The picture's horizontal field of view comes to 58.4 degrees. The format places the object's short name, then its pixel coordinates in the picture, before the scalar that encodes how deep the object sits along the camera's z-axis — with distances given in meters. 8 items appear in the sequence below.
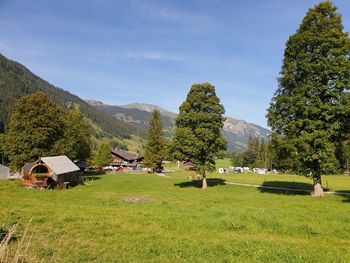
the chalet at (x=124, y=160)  169.12
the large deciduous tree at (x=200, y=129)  49.06
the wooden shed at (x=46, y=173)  49.69
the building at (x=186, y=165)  192.15
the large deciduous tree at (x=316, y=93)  31.50
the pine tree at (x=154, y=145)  106.56
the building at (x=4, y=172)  84.44
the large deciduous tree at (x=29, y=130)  58.09
